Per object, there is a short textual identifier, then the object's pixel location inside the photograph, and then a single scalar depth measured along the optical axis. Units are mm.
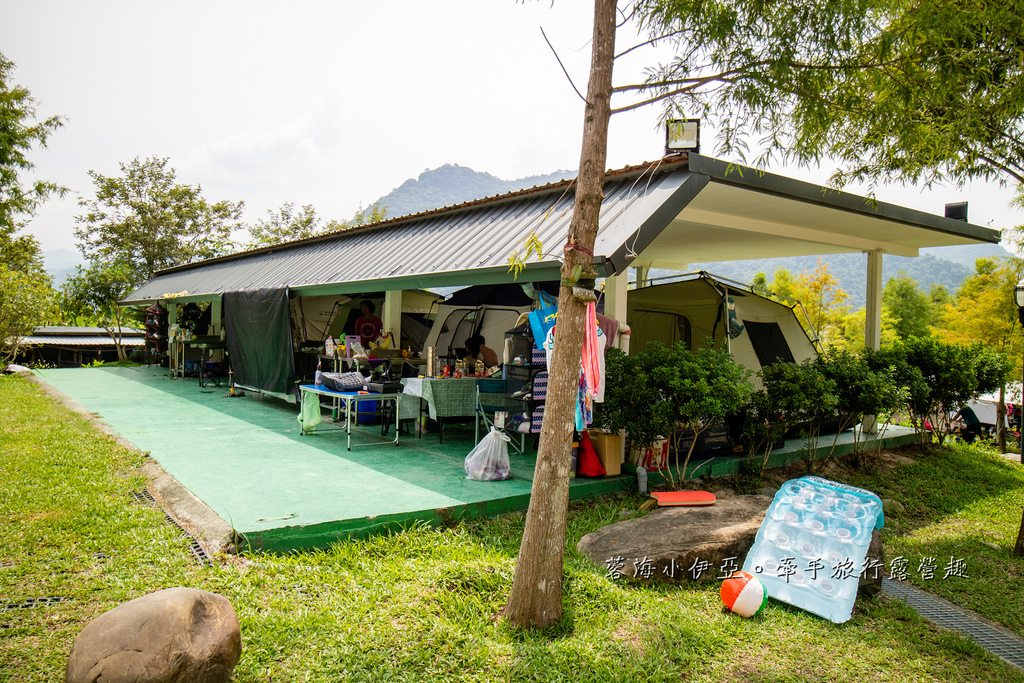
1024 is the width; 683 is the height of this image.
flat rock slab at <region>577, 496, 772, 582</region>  4273
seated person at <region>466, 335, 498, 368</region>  9258
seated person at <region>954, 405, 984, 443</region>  11336
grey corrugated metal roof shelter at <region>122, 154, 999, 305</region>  5672
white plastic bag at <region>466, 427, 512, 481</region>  5973
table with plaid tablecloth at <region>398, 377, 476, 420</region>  7191
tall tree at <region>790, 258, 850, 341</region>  27172
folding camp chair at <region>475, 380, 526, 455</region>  7207
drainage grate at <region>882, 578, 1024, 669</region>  3732
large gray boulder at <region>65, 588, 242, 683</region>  2605
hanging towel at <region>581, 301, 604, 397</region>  4160
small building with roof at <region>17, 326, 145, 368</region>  18672
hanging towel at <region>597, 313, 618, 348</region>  6086
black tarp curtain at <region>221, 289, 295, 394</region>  9852
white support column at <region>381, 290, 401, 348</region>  10758
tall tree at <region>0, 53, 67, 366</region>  8672
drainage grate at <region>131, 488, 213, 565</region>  4016
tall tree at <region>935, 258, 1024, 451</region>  14367
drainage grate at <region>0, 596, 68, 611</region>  3344
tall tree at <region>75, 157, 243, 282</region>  24703
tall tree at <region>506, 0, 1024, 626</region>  3402
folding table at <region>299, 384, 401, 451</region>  7289
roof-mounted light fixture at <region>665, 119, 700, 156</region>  5367
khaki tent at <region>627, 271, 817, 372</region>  8703
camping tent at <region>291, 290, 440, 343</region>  13039
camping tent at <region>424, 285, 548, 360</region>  10016
